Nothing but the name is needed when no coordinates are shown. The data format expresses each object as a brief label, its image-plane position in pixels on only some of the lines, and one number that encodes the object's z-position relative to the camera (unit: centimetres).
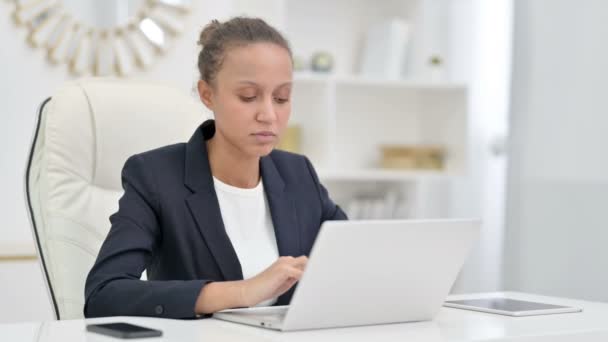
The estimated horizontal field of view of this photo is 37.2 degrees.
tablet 140
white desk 112
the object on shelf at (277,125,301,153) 380
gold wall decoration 312
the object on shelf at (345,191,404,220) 394
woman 150
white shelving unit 390
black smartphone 107
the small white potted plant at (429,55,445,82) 404
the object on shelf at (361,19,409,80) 393
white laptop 112
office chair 175
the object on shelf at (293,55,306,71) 381
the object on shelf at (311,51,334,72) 385
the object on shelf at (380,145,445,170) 404
